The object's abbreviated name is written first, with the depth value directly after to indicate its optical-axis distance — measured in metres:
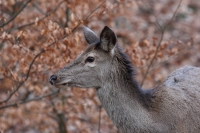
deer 11.96
